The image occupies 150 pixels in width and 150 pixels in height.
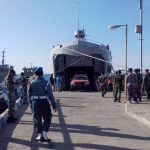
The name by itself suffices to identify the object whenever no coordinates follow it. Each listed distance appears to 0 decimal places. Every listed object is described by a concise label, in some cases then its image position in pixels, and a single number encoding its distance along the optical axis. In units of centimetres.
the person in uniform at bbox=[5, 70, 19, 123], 802
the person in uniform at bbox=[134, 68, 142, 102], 1245
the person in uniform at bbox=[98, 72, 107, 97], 1577
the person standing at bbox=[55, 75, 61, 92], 2210
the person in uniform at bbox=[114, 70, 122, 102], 1251
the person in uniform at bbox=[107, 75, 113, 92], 2142
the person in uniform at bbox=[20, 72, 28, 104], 1265
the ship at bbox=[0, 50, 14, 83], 3891
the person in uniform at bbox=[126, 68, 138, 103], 1149
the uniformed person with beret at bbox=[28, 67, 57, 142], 578
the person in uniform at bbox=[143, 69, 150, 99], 1288
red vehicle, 2191
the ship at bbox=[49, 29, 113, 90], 2450
